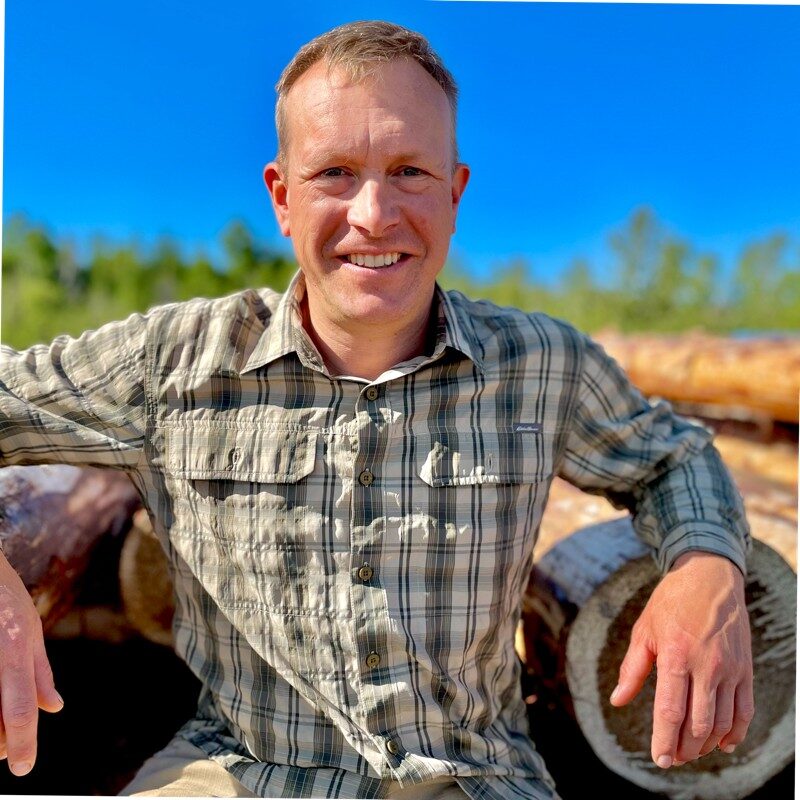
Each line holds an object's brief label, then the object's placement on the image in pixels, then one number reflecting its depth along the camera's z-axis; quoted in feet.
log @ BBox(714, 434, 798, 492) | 11.12
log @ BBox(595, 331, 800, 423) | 11.51
